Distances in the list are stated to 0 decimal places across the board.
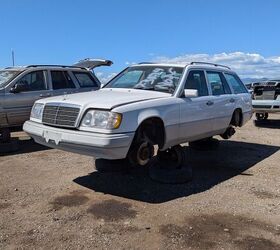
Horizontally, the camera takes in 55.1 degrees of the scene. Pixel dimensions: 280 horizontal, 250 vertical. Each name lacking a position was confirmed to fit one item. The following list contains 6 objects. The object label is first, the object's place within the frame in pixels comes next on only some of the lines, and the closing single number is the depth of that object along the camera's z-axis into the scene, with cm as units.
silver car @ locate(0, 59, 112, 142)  587
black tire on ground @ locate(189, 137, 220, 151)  573
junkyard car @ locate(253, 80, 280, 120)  843
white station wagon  348
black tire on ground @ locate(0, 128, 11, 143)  572
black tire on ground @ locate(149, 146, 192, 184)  407
